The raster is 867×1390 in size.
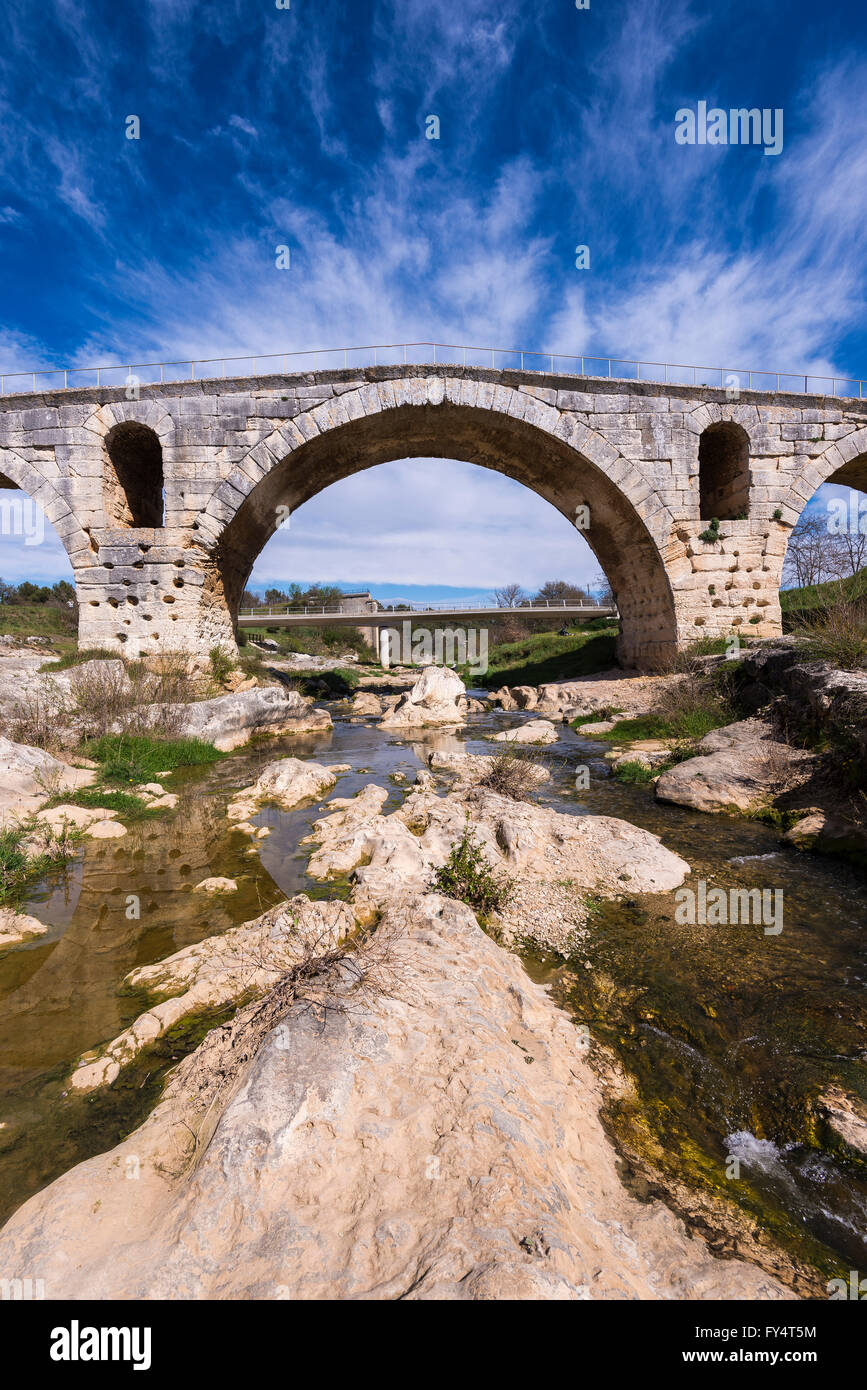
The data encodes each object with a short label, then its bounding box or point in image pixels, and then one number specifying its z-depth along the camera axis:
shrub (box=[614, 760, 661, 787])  6.98
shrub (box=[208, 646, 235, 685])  12.12
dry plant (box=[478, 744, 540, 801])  5.87
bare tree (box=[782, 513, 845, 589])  16.62
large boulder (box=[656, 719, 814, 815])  5.64
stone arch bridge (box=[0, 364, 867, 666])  11.75
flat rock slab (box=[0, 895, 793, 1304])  1.26
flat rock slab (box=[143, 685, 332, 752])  8.76
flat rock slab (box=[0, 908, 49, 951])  3.37
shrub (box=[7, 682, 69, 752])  6.76
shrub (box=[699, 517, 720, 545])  12.62
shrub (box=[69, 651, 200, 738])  7.86
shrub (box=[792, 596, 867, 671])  6.29
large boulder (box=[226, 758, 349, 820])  6.14
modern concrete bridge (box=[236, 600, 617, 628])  33.78
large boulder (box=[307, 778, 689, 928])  3.84
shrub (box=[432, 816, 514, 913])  3.67
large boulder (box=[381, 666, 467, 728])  13.09
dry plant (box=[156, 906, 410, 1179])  1.86
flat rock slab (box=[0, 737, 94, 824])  4.99
